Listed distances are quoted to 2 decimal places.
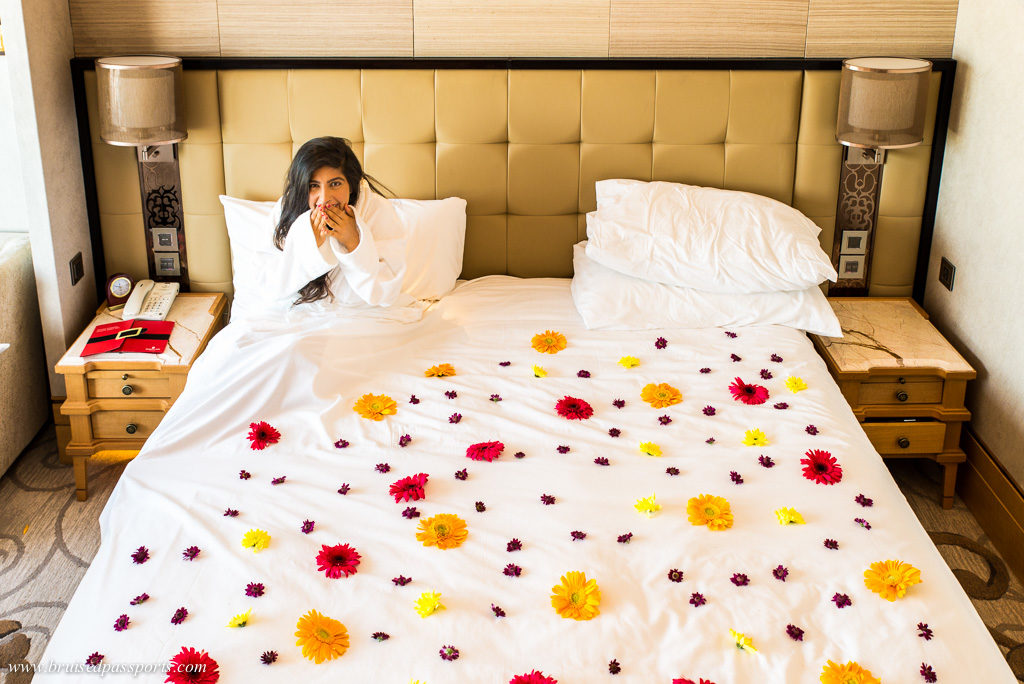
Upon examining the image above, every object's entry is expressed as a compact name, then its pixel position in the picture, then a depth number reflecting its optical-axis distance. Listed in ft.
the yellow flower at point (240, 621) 6.04
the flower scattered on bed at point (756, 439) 8.04
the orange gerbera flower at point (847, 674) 5.66
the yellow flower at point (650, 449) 7.87
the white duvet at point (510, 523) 5.91
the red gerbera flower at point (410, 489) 7.30
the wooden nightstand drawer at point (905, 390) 9.96
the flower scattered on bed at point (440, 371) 9.10
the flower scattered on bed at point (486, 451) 7.81
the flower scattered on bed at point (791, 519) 7.06
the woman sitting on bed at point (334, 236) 9.48
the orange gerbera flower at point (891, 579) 6.34
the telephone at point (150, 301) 10.57
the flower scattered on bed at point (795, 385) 8.86
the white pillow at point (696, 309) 10.03
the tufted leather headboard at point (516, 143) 10.70
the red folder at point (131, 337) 9.96
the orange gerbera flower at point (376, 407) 8.46
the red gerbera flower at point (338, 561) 6.50
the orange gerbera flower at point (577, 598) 6.12
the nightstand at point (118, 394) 9.88
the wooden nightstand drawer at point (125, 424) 10.09
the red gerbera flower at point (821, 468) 7.55
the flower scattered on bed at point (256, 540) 6.75
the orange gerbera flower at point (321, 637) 5.79
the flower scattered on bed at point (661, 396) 8.65
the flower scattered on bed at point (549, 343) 9.59
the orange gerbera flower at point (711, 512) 6.97
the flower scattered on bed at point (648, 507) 7.13
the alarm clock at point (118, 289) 10.88
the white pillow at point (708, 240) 10.00
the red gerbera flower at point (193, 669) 5.58
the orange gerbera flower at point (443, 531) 6.79
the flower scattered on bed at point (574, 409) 8.40
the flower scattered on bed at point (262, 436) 8.07
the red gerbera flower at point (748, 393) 8.70
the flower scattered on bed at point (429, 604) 6.12
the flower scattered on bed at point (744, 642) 5.90
